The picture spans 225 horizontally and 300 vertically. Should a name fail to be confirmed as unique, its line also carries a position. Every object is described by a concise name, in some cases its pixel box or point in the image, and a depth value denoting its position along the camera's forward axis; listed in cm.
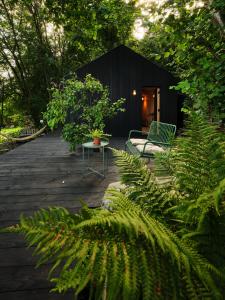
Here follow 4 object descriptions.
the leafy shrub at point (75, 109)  695
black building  1193
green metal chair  490
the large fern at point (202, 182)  82
